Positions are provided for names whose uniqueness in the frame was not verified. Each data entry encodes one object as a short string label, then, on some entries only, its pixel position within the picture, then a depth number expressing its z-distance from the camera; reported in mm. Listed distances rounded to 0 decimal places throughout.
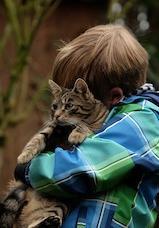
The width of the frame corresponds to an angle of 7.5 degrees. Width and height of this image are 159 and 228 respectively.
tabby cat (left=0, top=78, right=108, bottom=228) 4767
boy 4597
